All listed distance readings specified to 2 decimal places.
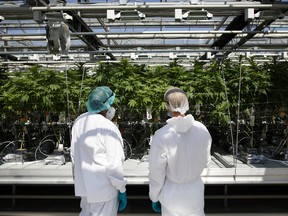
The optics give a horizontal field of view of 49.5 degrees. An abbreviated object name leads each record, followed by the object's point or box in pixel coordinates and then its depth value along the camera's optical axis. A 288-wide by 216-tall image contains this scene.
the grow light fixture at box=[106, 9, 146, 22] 4.67
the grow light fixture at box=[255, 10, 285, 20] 4.94
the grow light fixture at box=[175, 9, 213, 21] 4.67
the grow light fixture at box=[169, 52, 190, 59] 8.55
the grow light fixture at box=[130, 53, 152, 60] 8.35
